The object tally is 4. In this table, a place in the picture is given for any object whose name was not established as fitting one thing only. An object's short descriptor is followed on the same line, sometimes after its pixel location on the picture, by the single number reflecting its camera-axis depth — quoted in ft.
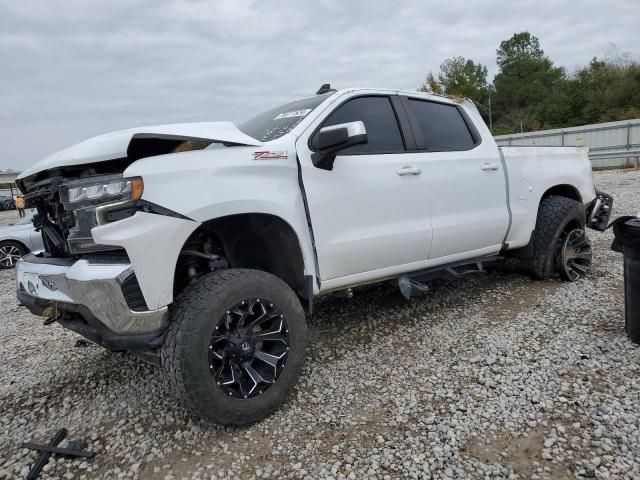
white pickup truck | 7.57
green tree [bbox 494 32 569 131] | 145.60
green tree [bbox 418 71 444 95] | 124.08
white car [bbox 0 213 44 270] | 29.27
